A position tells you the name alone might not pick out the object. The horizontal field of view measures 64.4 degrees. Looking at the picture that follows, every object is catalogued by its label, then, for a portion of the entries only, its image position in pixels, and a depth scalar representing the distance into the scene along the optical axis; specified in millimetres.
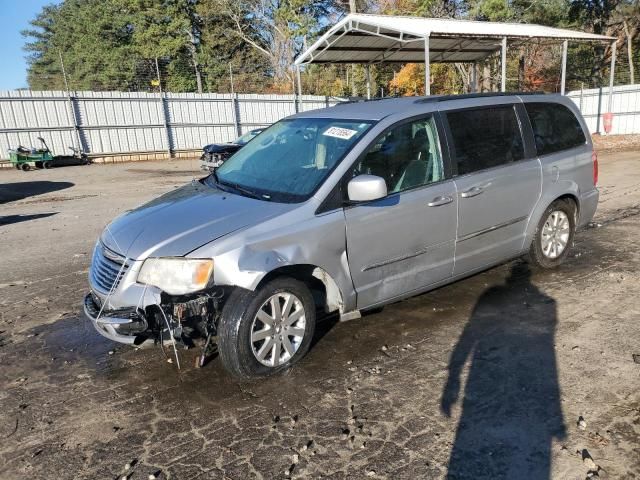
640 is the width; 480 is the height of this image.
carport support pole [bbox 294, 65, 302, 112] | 18989
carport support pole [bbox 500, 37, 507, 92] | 15848
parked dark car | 16859
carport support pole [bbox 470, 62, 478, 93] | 22116
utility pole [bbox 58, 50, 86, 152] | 21062
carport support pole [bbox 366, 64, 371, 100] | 20933
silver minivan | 3225
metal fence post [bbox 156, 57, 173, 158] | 23234
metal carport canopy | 15430
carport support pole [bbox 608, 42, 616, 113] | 19234
